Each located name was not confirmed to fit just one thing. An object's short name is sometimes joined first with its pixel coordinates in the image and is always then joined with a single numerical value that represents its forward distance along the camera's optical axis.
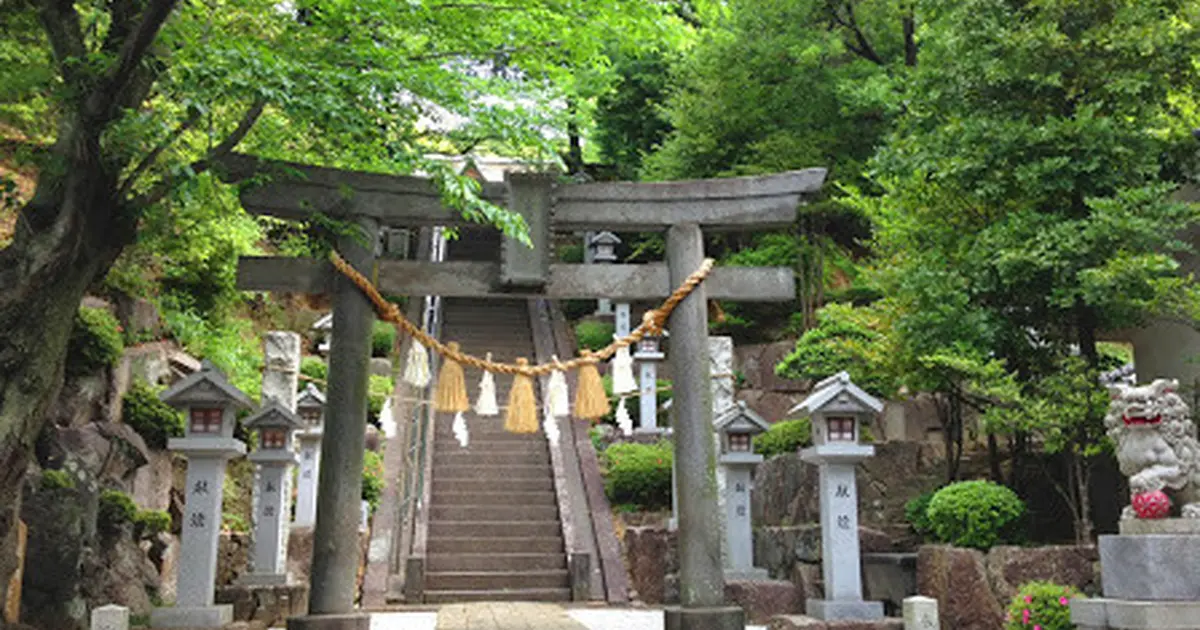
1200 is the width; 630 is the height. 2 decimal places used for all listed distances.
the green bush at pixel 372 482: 14.65
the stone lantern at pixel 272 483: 11.61
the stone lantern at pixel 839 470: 9.62
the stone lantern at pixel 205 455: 9.12
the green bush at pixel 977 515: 9.51
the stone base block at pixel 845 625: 8.90
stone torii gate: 7.75
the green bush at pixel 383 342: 22.19
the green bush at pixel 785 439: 14.66
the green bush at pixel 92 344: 10.91
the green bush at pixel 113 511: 9.98
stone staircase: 13.21
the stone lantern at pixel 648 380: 18.36
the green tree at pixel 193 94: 6.55
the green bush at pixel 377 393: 17.80
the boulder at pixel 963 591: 9.09
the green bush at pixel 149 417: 11.91
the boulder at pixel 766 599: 11.21
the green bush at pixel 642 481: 15.64
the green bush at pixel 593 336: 23.42
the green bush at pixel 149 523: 10.55
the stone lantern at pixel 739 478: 12.27
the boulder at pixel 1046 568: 8.97
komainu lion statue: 7.67
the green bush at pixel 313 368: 17.76
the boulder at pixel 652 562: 13.23
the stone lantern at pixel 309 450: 13.52
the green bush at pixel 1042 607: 7.98
